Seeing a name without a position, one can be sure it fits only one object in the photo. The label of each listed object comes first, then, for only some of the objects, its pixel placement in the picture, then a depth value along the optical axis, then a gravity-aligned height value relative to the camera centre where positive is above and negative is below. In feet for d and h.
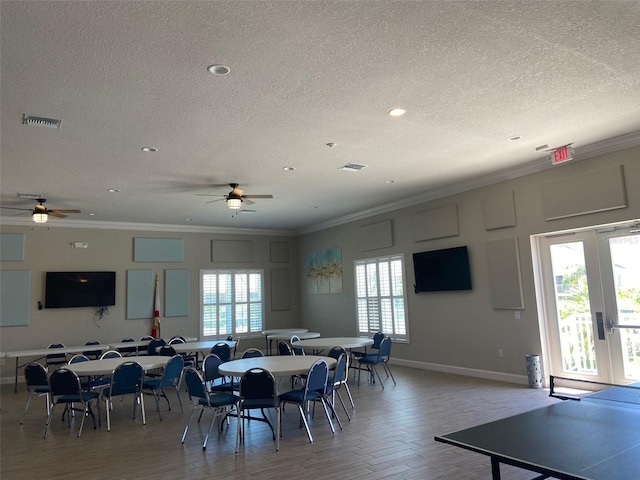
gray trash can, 21.86 -3.99
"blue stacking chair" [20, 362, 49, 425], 18.84 -2.89
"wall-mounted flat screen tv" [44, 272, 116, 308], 31.81 +1.41
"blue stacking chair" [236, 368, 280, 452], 14.76 -2.93
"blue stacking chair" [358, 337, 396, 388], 23.97 -3.26
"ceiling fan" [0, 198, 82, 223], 24.22 +5.38
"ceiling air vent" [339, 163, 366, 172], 21.79 +6.51
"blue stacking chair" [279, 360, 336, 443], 15.44 -3.24
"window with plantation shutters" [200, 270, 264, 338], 37.91 +0.02
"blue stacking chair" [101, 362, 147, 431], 17.79 -3.03
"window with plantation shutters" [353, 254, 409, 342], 30.86 +0.02
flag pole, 34.91 -0.71
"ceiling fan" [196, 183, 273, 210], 22.59 +5.28
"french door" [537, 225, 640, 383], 19.71 -0.65
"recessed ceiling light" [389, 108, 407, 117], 15.30 +6.42
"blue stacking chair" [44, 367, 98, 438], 17.19 -3.09
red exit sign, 19.86 +6.10
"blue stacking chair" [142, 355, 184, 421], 19.24 -3.22
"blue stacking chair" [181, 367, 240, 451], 15.26 -3.34
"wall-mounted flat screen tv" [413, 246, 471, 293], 26.14 +1.51
